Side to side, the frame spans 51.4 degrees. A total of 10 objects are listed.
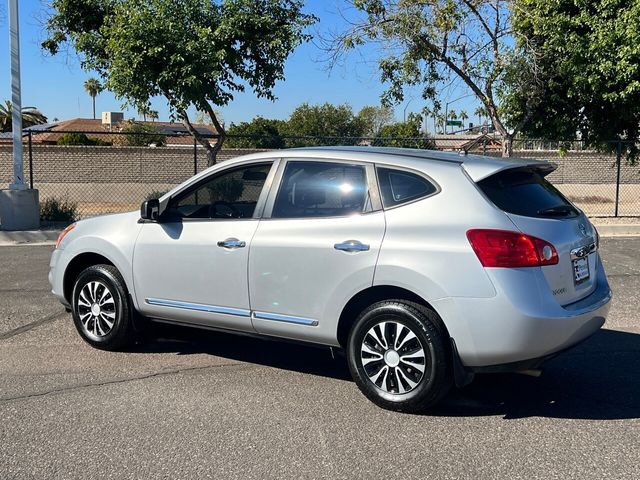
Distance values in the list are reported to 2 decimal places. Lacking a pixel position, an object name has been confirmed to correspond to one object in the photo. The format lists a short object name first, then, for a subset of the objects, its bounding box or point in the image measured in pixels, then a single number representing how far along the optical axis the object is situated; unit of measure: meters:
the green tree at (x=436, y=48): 14.51
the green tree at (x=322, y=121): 63.56
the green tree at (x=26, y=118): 63.27
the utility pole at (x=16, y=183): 13.29
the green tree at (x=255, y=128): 48.34
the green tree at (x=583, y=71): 13.41
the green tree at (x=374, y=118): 71.24
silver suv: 4.12
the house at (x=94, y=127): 53.06
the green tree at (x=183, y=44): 13.25
